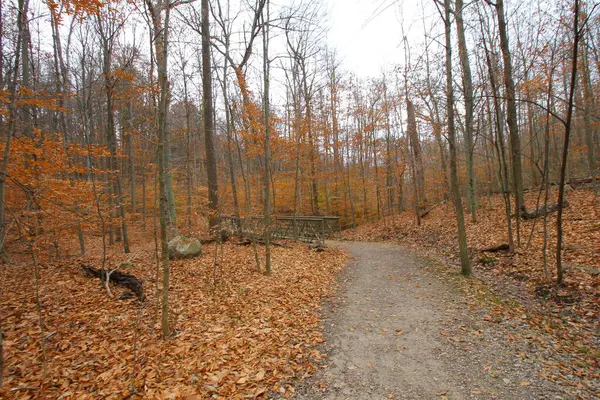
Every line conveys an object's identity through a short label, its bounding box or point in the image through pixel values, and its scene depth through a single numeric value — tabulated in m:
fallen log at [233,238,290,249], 9.86
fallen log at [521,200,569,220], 8.11
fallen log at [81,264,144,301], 4.89
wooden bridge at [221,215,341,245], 10.63
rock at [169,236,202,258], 7.38
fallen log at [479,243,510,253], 6.77
